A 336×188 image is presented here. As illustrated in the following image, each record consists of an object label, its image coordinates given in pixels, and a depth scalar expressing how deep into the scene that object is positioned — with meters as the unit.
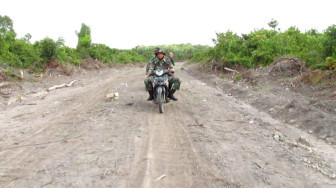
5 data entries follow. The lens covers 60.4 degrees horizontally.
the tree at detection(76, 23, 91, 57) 27.80
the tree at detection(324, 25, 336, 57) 10.30
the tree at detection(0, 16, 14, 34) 45.97
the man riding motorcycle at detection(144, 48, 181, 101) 8.57
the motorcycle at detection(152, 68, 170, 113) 7.94
